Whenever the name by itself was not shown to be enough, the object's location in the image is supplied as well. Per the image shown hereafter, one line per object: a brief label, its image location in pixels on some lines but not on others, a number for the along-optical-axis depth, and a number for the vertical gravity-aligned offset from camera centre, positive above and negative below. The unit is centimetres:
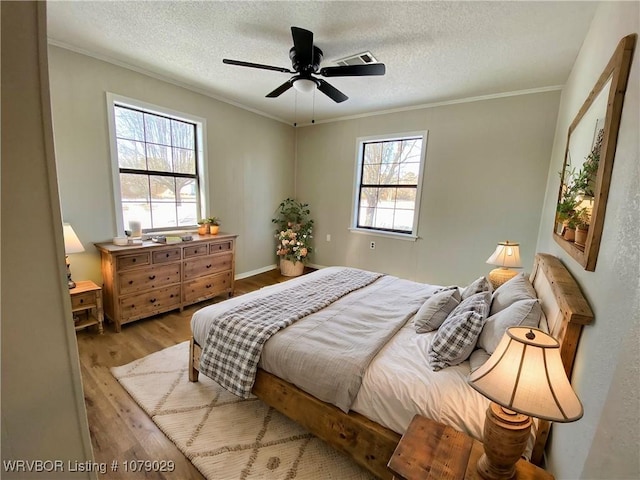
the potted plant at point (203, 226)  368 -37
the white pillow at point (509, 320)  129 -51
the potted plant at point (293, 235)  473 -56
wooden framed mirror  106 +26
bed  115 -85
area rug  144 -139
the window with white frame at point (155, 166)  301 +38
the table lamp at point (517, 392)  80 -54
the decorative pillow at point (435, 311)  170 -65
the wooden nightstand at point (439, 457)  95 -91
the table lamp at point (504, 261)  266 -47
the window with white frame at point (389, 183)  407 +39
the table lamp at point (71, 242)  238 -43
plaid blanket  160 -82
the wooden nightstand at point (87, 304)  250 -103
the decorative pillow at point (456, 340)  137 -66
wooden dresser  268 -86
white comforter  117 -84
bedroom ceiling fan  204 +112
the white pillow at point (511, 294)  156 -48
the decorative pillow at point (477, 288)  187 -53
